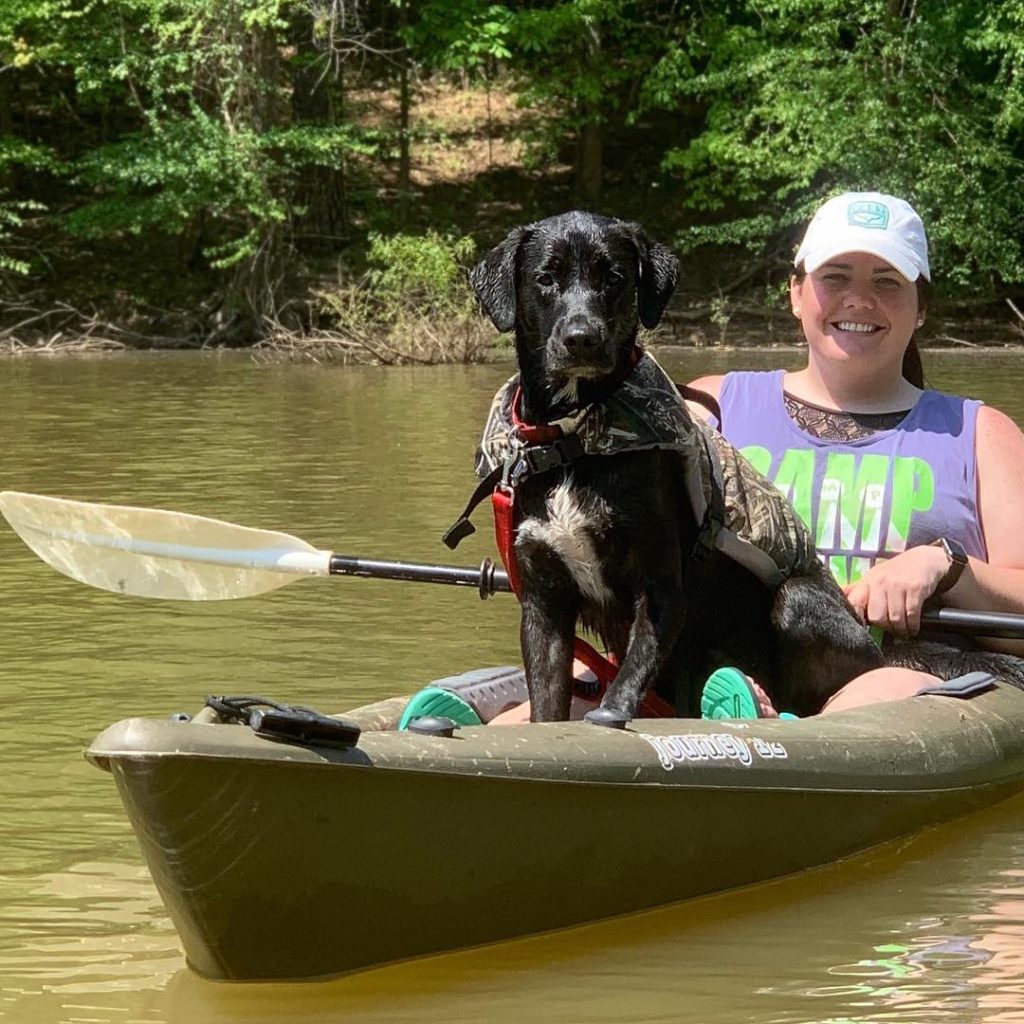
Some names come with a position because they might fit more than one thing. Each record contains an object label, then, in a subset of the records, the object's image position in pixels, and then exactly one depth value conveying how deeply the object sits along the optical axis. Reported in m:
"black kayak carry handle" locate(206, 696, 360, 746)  3.37
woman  4.88
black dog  4.37
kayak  3.37
